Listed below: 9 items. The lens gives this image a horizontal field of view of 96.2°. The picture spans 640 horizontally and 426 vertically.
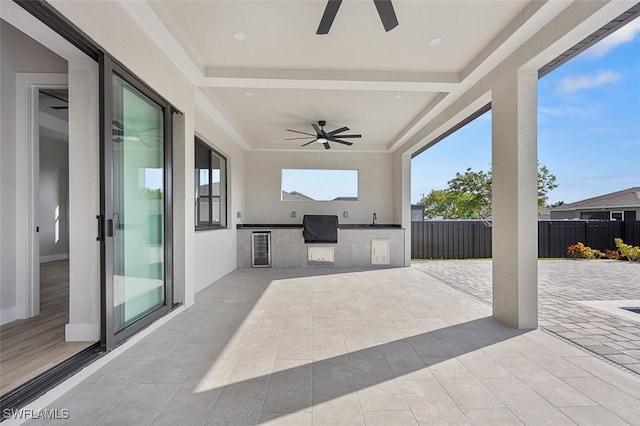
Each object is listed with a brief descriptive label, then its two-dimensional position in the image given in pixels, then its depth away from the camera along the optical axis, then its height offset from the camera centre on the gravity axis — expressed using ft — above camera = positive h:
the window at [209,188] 15.19 +1.47
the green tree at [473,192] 36.42 +2.79
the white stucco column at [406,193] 22.00 +1.47
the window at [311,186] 23.70 +2.20
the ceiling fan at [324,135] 16.48 +4.56
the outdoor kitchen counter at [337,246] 20.88 -2.45
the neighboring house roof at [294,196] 23.68 +1.36
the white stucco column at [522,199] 9.12 +0.41
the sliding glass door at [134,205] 7.07 +0.24
